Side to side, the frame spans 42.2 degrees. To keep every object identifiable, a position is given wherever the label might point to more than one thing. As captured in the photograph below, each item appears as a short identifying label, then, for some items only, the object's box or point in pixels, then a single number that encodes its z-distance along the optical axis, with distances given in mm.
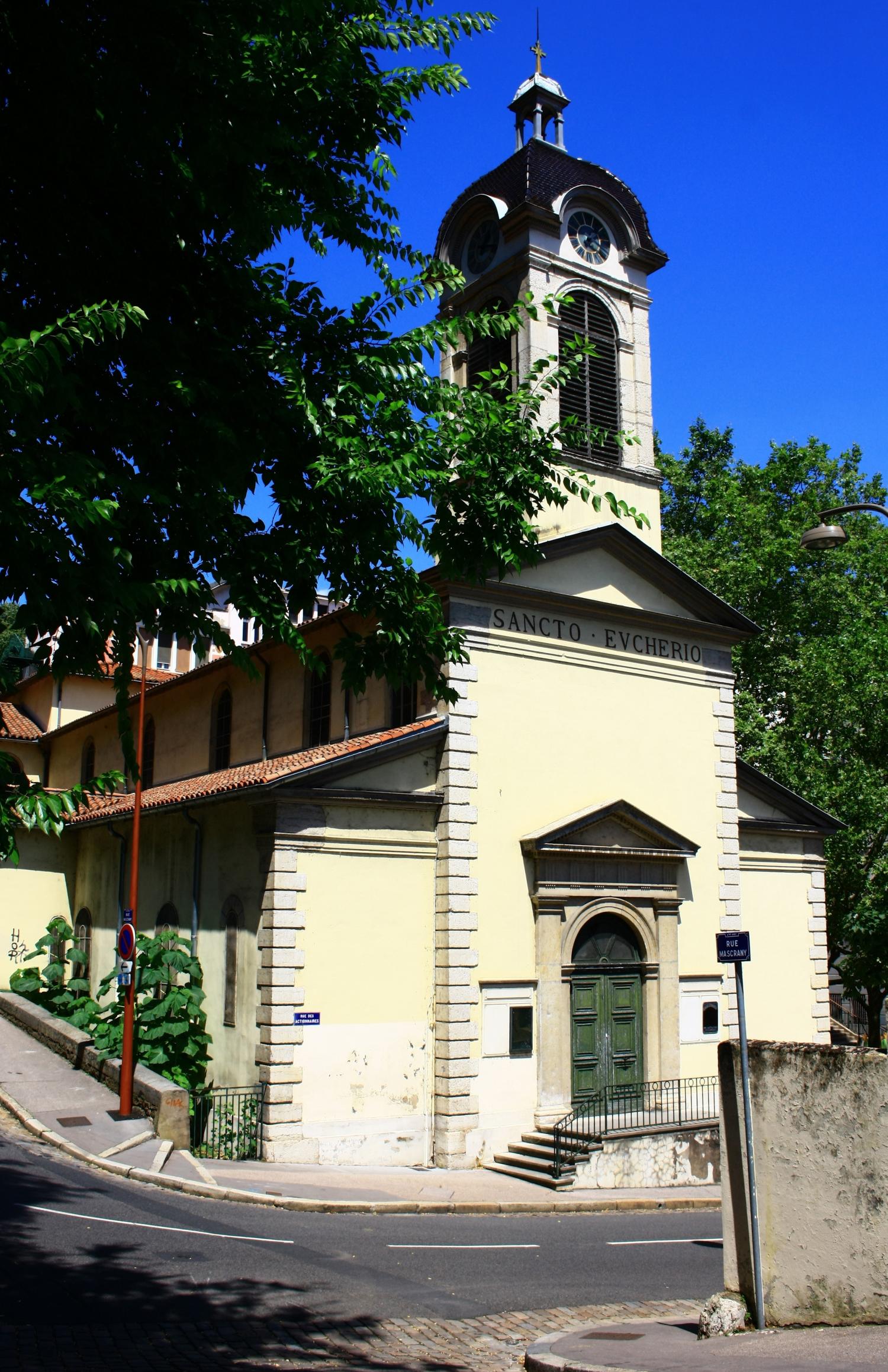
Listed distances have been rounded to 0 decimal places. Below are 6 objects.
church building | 17438
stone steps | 16766
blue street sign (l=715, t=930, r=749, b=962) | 10477
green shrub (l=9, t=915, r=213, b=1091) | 18688
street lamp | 13773
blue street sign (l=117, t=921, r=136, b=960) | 17844
